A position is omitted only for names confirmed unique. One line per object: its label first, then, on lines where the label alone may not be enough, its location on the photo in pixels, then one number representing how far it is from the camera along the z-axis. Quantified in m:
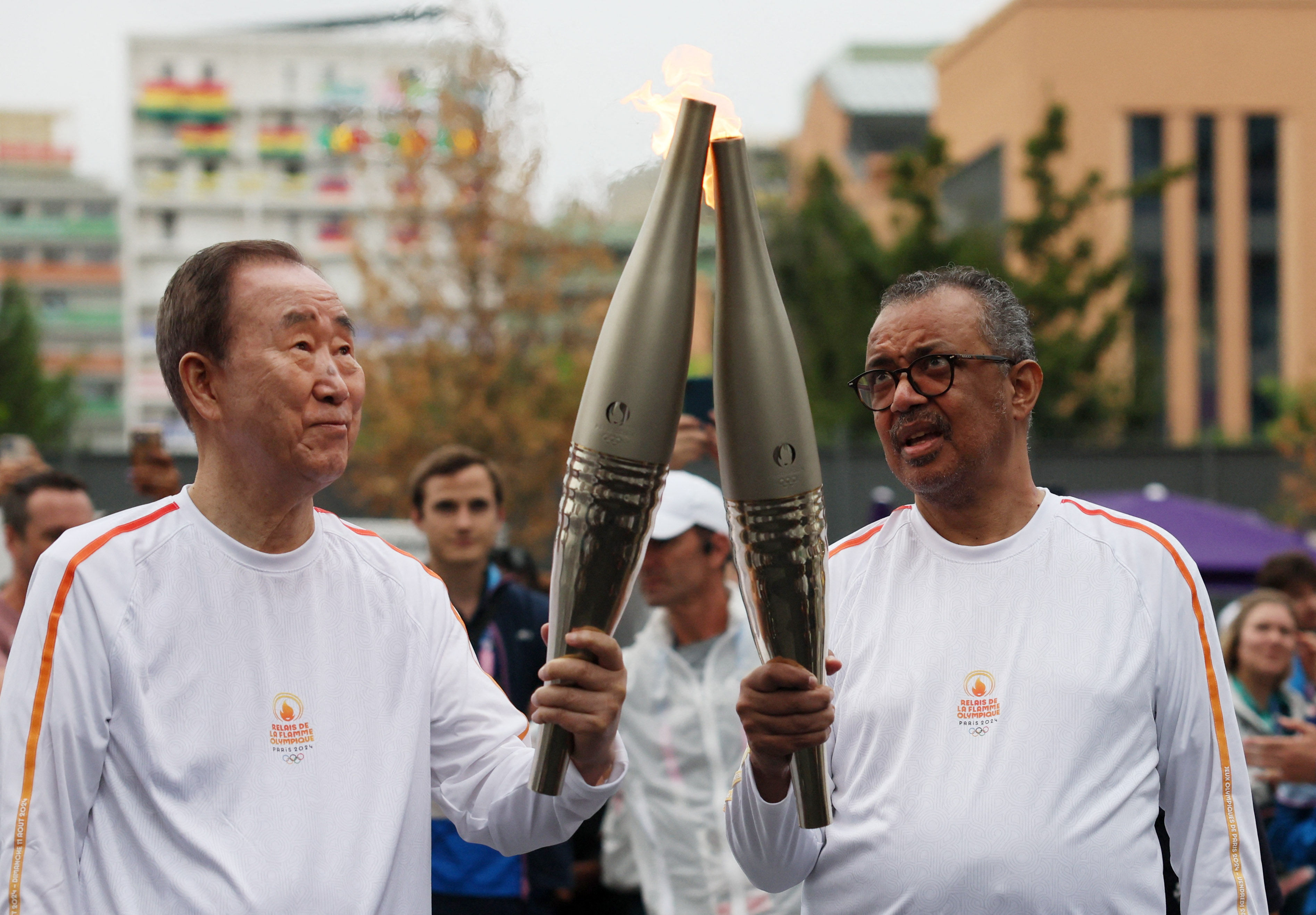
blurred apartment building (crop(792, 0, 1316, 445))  32.94
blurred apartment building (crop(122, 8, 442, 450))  65.25
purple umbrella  8.42
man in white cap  4.07
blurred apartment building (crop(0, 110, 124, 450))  63.66
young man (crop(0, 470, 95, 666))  4.67
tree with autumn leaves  14.72
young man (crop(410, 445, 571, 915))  4.14
